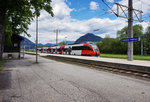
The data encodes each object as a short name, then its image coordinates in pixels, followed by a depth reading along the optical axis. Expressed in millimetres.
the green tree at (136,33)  46281
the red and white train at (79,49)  26759
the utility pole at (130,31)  15562
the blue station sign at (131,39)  14141
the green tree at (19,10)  5520
